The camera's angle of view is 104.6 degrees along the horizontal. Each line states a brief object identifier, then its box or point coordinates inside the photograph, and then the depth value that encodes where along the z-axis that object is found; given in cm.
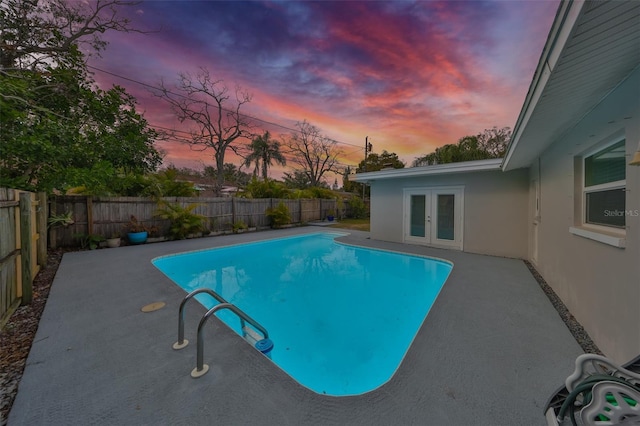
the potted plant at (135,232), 866
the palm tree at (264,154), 2225
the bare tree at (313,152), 2455
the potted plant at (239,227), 1180
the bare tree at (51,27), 684
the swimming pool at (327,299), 294
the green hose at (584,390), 116
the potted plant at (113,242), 814
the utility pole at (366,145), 2314
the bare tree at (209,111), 1518
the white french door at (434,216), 788
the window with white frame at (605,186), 256
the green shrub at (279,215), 1326
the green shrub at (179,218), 949
